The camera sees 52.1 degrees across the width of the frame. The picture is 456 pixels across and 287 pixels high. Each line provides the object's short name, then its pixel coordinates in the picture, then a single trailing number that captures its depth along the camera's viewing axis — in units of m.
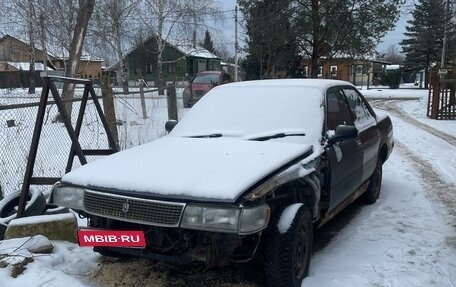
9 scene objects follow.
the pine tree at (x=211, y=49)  55.24
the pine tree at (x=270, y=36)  24.69
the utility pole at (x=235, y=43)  31.40
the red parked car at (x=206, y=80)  17.69
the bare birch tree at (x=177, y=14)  26.45
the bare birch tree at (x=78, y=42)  10.34
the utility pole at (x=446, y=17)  16.80
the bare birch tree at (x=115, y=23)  25.05
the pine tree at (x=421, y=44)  44.64
